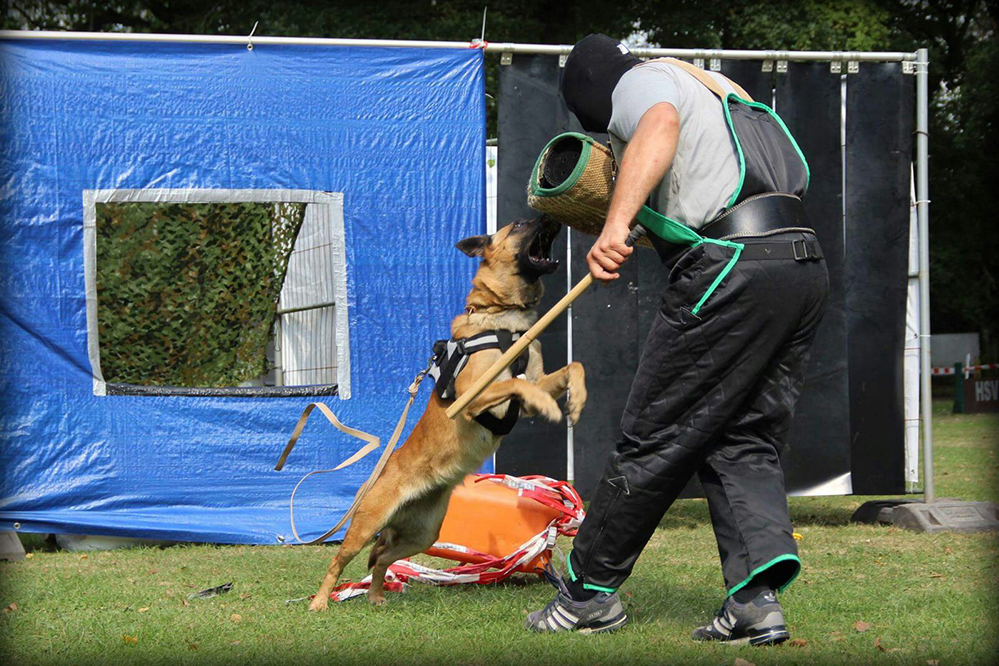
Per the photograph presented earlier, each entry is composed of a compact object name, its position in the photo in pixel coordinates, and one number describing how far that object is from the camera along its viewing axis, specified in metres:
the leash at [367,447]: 9.27
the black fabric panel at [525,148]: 12.54
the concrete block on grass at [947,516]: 12.30
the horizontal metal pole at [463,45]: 11.80
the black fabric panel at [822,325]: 12.83
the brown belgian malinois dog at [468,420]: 8.96
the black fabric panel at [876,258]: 12.93
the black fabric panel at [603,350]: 12.66
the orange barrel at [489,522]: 9.91
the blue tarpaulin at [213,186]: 11.83
